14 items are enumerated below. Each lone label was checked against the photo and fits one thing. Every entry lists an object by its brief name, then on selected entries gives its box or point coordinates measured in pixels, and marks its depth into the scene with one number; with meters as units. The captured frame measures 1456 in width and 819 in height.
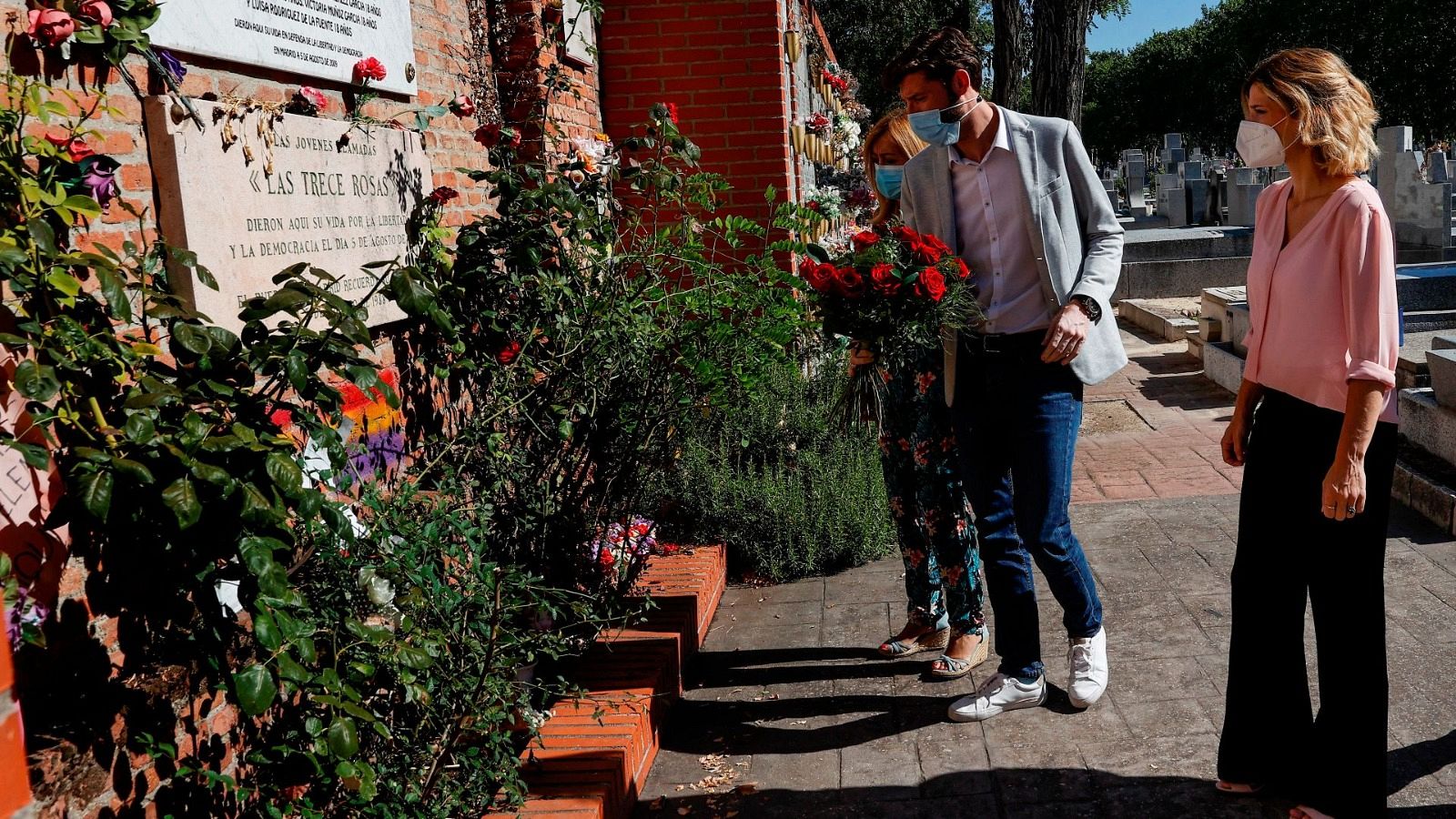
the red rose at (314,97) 3.38
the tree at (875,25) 28.45
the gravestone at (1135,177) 28.57
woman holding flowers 3.94
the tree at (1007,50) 11.21
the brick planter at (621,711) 3.11
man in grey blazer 3.54
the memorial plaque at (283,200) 2.72
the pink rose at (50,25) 2.22
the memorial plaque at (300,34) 2.86
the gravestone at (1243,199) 18.31
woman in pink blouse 2.69
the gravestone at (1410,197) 13.80
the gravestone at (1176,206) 21.09
